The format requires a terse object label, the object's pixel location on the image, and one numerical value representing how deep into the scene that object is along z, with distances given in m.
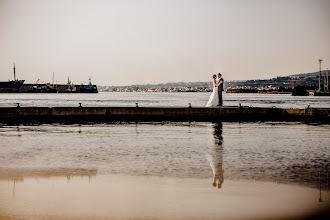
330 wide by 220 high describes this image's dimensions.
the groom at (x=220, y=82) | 30.16
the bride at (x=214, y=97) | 30.67
